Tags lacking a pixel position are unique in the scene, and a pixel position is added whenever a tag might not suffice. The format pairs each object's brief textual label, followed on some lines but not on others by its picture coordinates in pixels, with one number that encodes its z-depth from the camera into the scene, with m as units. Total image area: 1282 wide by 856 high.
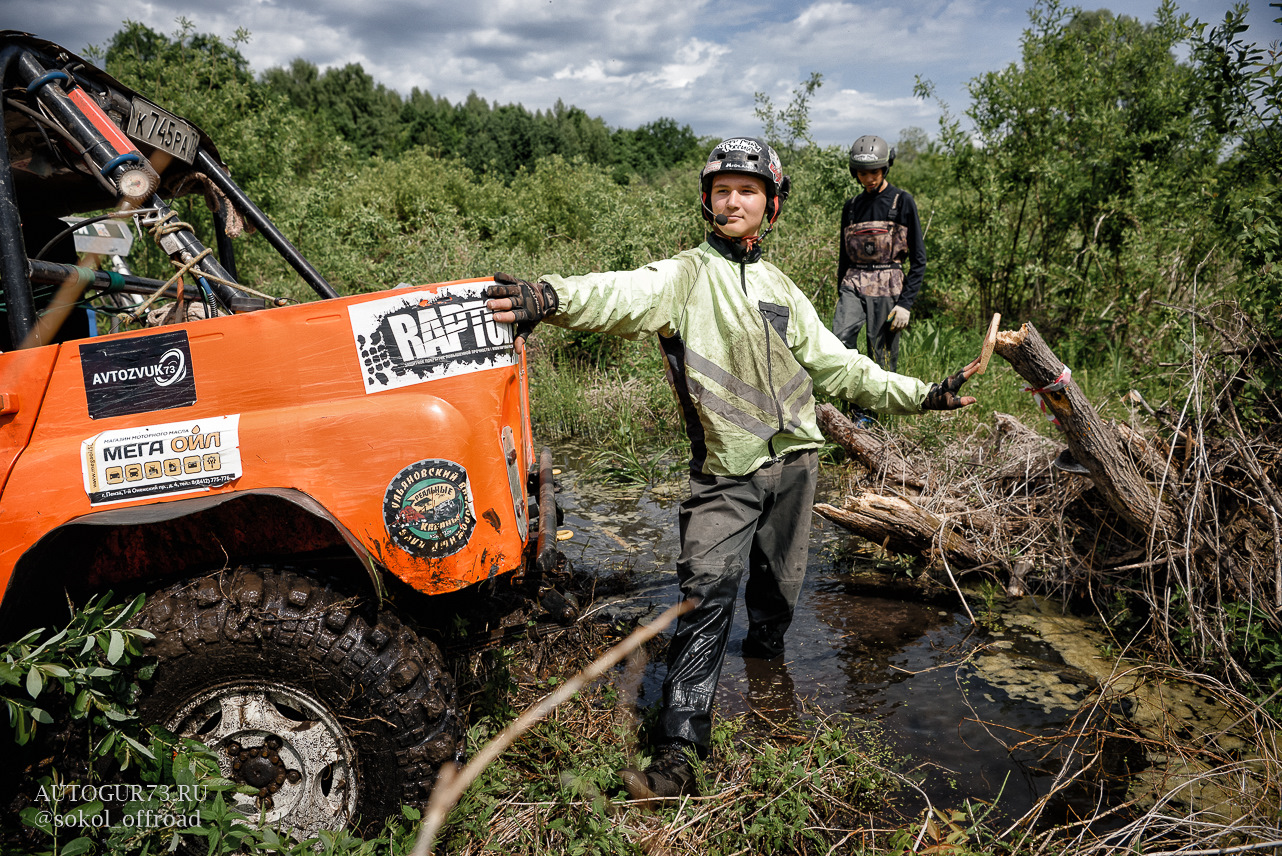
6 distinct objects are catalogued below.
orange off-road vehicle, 2.05
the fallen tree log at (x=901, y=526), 4.05
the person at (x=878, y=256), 6.50
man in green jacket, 2.59
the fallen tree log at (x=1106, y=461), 3.38
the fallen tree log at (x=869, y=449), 4.78
